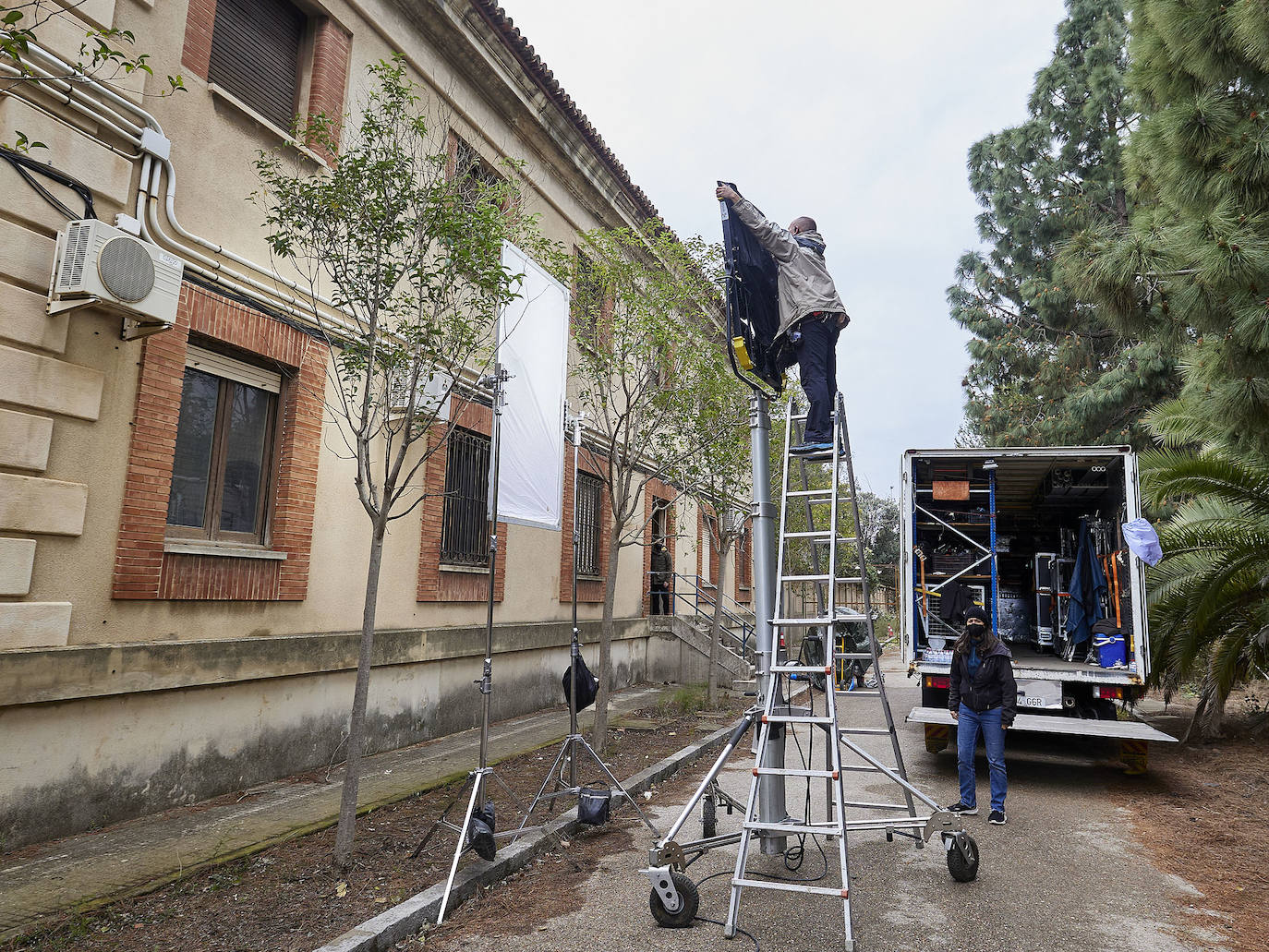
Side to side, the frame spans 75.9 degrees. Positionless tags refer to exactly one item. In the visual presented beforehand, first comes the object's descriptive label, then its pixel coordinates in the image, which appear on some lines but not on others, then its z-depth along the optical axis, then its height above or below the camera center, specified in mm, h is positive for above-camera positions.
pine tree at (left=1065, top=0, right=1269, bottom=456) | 6430 +3436
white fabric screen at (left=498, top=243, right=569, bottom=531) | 5867 +1150
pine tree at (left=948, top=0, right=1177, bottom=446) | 21109 +10494
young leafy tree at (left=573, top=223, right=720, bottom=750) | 9688 +3126
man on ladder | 5504 +1911
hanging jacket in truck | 9617 +188
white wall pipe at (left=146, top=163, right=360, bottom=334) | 6367 +2611
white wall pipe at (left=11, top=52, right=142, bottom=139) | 5531 +3339
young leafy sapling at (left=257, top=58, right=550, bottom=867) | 5301 +2231
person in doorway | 17859 +291
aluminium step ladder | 4137 -678
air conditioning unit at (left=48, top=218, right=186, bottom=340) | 5562 +2054
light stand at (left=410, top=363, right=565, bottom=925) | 4768 -785
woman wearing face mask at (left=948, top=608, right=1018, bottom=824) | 6652 -776
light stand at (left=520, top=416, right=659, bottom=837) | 5977 -1207
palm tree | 9375 +478
